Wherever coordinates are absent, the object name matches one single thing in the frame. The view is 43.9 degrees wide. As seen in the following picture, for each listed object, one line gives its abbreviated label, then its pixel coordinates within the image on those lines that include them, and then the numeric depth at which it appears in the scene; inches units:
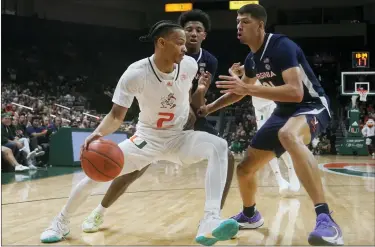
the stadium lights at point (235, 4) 782.6
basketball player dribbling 141.9
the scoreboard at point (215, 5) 785.7
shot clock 808.9
